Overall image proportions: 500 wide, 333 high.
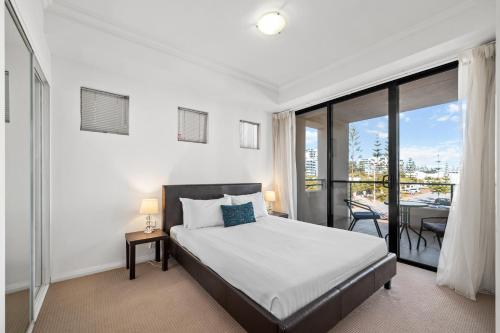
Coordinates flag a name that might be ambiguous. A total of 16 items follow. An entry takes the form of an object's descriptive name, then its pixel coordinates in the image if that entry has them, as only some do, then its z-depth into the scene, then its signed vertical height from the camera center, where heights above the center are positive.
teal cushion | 3.12 -0.69
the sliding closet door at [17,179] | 1.36 -0.09
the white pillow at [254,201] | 3.59 -0.57
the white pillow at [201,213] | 3.03 -0.66
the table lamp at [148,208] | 2.91 -0.55
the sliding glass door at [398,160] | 2.88 +0.07
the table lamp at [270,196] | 4.38 -0.61
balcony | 2.95 -0.58
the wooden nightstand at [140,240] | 2.61 -0.90
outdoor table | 3.15 -0.68
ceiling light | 2.31 +1.49
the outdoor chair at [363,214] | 3.53 -0.78
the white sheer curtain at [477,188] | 2.27 -0.24
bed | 1.48 -0.85
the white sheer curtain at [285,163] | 4.51 +0.05
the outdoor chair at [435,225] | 2.86 -0.78
